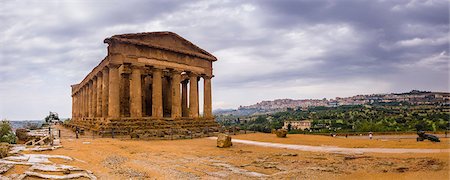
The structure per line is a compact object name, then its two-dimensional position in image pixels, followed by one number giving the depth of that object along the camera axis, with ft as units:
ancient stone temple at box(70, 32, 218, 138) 93.56
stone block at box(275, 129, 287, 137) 90.02
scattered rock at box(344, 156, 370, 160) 46.62
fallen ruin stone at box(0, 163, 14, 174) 32.91
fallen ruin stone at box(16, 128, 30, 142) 96.45
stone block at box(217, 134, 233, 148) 65.10
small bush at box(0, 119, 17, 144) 92.12
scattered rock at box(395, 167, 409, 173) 36.17
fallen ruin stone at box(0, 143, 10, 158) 41.56
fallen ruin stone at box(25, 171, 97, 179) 32.91
